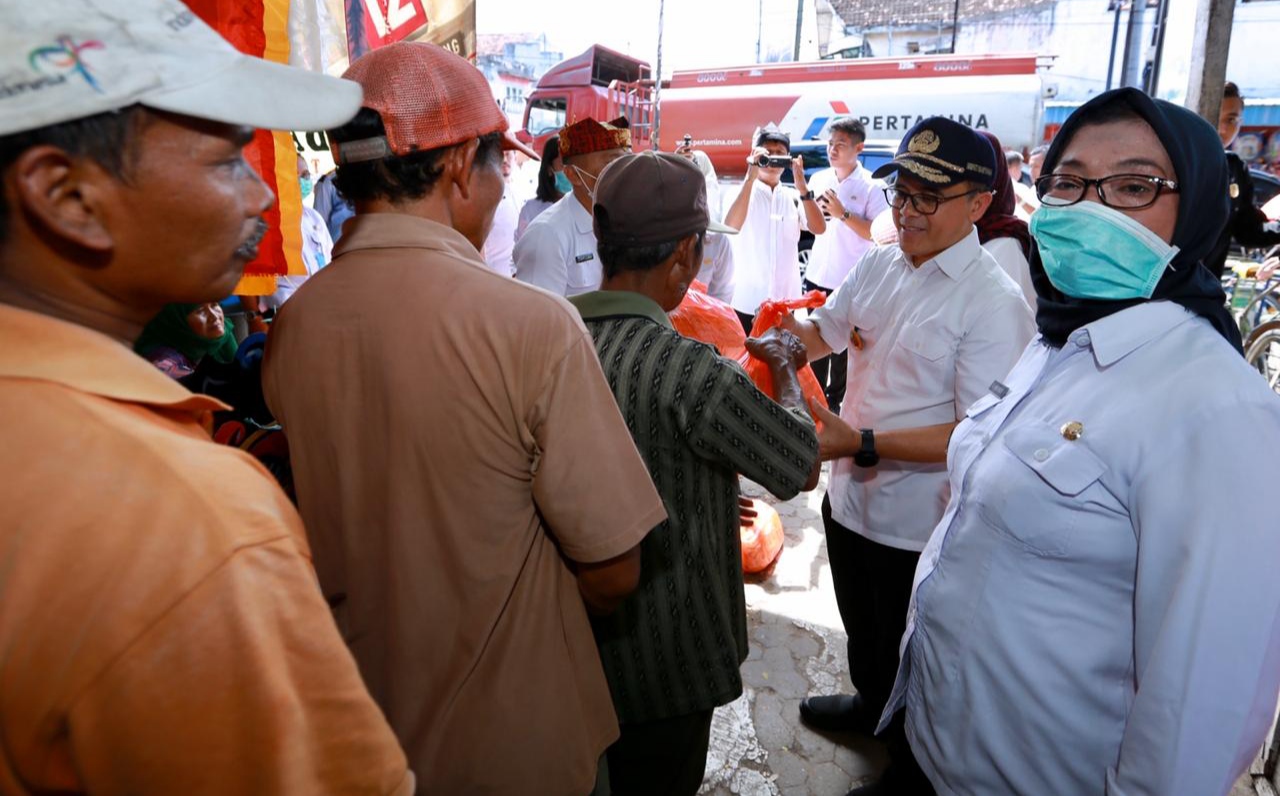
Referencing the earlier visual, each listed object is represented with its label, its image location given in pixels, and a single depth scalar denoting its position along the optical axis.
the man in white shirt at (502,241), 5.03
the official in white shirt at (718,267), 4.76
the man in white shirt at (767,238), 5.80
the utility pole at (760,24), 29.64
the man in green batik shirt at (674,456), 1.51
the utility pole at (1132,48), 15.93
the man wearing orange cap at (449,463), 1.21
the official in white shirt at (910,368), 2.22
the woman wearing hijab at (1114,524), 1.15
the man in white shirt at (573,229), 3.62
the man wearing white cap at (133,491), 0.55
